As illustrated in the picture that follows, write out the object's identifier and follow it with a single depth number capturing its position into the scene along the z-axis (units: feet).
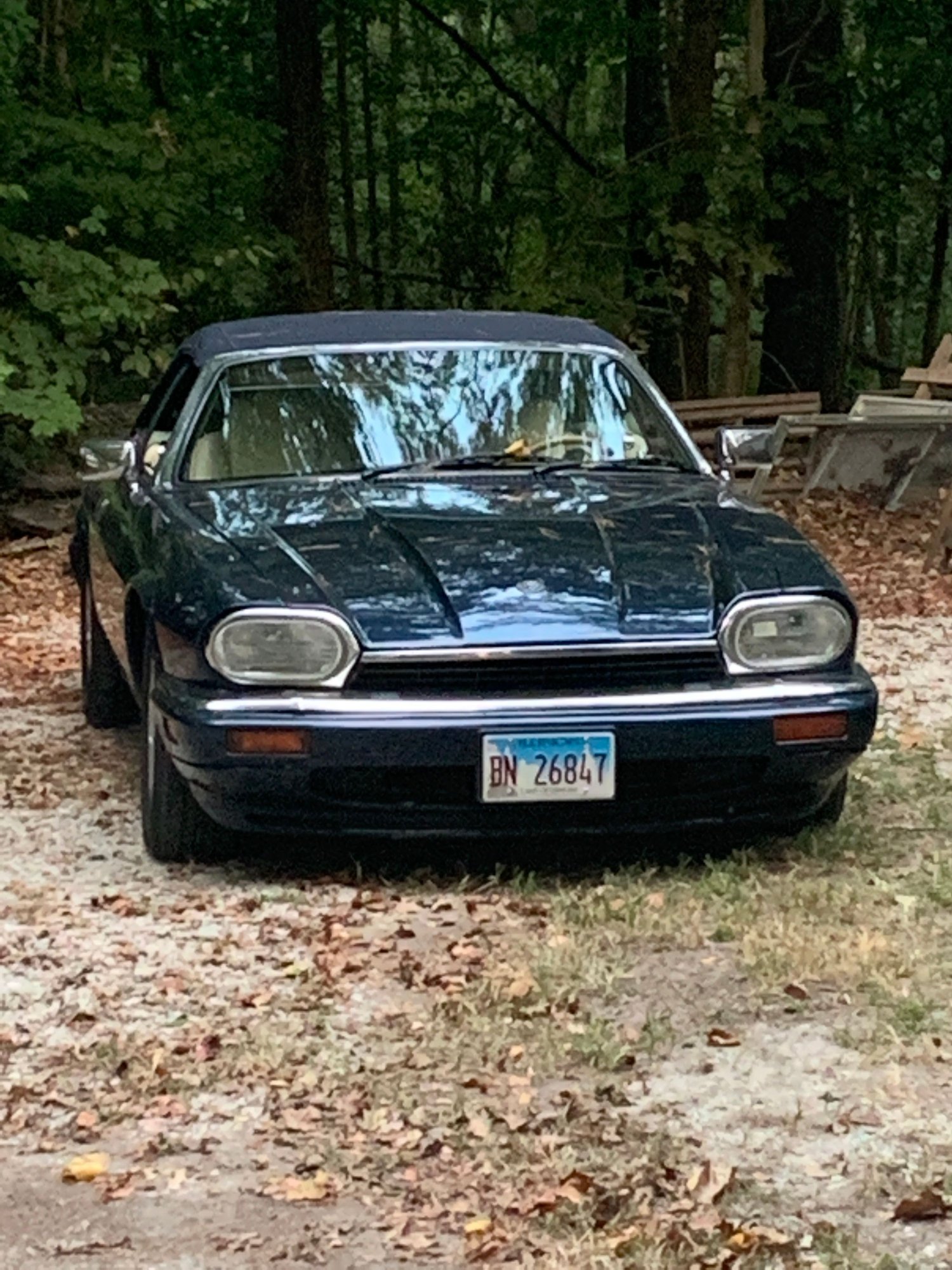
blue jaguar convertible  17.19
